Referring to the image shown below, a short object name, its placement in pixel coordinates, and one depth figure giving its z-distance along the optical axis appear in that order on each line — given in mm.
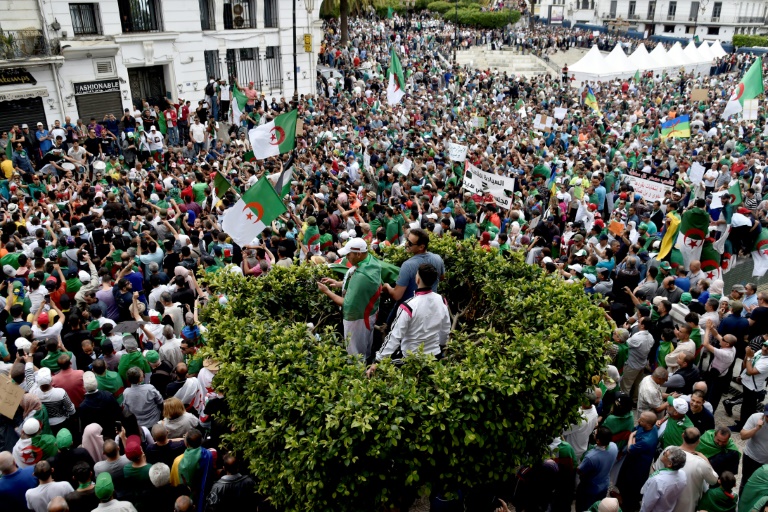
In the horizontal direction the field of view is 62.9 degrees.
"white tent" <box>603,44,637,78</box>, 33406
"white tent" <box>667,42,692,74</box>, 36656
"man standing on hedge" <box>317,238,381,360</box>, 5848
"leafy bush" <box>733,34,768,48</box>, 57206
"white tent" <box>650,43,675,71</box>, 35438
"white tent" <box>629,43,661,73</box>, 34188
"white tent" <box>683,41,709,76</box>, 37809
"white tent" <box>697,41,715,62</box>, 38372
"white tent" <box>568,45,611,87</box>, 32969
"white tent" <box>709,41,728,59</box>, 39344
